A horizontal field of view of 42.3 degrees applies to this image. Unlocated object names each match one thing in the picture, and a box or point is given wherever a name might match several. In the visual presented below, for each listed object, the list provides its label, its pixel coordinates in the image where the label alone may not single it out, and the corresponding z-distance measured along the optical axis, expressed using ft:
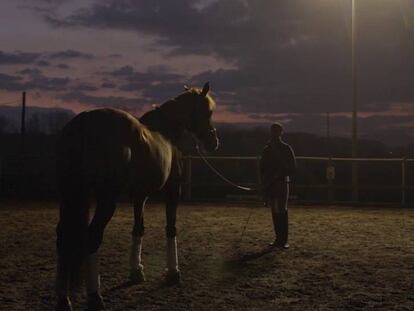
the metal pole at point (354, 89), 59.26
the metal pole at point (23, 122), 93.74
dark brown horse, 15.24
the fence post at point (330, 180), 53.57
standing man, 27.86
